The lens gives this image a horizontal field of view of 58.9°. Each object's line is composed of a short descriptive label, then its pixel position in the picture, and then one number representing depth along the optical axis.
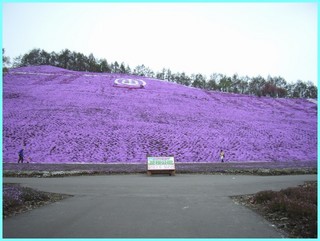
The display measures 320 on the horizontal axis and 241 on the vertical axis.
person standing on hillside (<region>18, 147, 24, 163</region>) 23.47
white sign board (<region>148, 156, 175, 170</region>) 19.64
